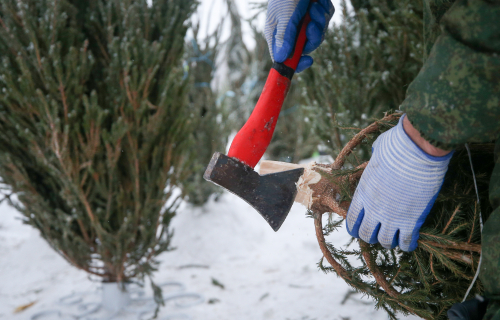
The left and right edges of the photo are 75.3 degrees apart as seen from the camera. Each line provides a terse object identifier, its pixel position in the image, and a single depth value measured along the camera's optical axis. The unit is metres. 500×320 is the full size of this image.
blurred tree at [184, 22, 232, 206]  5.18
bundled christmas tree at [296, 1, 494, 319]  1.20
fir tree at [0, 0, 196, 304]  2.31
